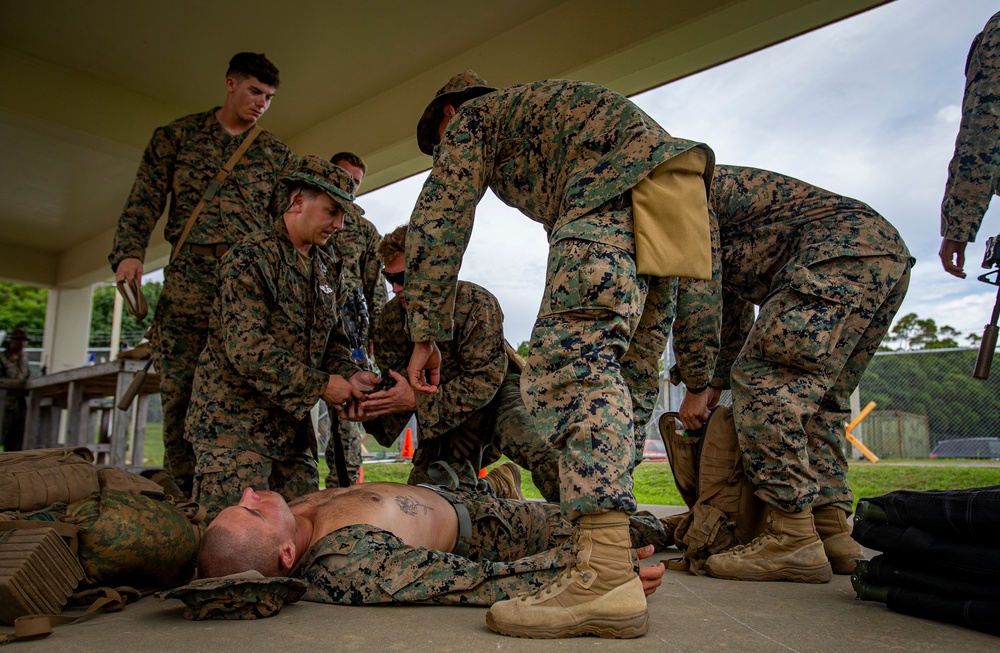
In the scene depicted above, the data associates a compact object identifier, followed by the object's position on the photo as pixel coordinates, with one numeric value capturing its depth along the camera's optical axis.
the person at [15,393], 10.41
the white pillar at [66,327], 12.45
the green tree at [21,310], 36.34
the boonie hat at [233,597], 1.89
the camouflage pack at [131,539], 2.08
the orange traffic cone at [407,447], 11.82
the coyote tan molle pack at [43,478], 2.21
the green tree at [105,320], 41.06
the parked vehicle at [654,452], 11.16
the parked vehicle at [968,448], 9.77
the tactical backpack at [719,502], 2.89
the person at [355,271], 4.28
